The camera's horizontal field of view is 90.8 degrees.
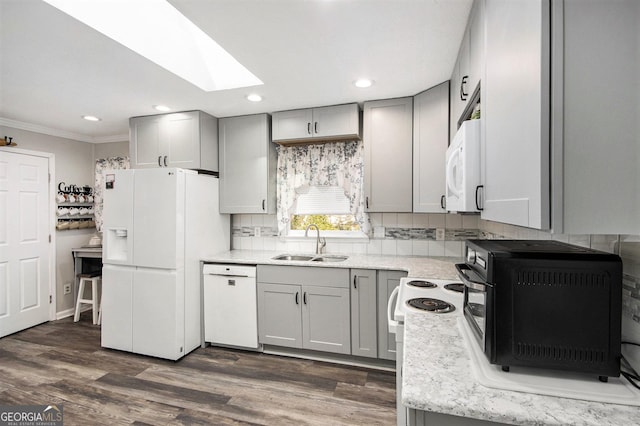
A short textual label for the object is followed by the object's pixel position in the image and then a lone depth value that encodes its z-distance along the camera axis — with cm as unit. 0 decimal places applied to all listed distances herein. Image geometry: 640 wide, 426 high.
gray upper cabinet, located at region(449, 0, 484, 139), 138
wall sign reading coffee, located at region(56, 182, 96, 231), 384
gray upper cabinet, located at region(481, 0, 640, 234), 73
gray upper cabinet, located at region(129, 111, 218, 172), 310
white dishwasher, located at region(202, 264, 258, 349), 289
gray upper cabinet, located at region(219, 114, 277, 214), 319
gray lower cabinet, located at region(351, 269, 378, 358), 259
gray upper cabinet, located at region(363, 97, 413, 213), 275
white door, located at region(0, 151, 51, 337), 331
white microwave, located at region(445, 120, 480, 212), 137
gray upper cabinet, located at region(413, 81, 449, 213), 254
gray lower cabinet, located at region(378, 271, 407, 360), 254
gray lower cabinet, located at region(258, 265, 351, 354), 267
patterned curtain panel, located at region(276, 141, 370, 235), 311
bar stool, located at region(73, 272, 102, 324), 369
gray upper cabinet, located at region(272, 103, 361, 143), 288
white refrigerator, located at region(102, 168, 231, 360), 276
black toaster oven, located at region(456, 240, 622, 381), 84
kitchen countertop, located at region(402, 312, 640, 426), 73
